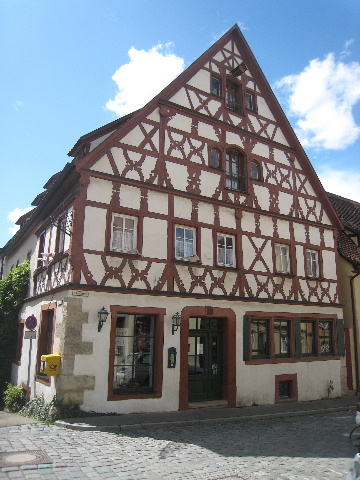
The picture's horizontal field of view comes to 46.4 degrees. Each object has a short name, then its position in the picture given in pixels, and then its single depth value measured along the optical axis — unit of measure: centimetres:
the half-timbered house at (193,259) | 1108
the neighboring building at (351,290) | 1676
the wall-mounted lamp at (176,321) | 1192
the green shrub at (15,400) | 1350
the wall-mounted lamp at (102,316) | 1063
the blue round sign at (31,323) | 1269
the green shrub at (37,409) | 1023
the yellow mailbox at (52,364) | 1018
